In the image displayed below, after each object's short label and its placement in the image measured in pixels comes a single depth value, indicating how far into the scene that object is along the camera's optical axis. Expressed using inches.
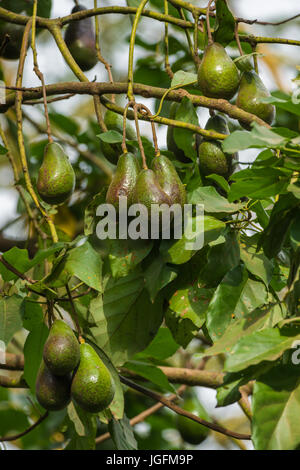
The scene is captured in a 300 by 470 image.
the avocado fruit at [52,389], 178.4
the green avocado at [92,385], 176.8
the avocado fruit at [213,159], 183.8
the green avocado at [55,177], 181.9
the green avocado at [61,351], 176.6
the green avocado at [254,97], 183.6
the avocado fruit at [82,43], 203.2
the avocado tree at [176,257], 170.6
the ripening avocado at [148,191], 173.8
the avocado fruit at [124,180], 176.5
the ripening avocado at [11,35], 206.1
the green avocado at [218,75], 182.1
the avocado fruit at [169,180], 176.0
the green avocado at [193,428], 217.7
